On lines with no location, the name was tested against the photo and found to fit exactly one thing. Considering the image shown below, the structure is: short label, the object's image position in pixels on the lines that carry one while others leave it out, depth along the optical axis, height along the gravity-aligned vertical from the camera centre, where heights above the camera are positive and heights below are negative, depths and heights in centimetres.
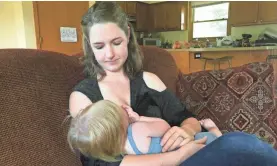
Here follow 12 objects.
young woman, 65 -19
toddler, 71 -27
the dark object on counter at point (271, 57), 371 -26
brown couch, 75 -23
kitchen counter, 391 -24
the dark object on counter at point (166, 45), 626 -6
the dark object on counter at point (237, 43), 446 -4
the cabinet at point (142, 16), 670 +74
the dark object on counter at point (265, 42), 406 -3
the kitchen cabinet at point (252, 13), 502 +59
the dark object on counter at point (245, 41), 438 +0
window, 586 +53
